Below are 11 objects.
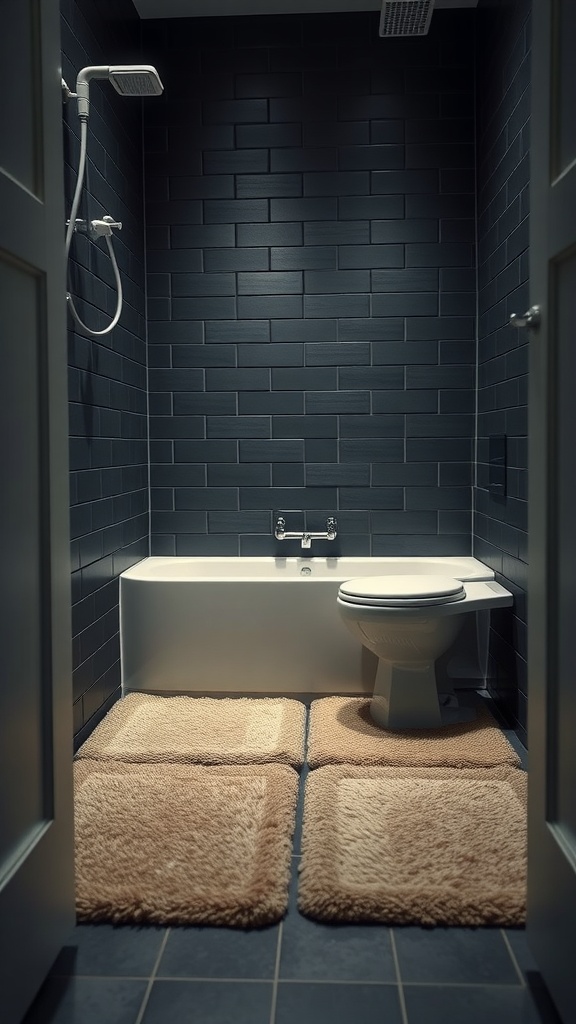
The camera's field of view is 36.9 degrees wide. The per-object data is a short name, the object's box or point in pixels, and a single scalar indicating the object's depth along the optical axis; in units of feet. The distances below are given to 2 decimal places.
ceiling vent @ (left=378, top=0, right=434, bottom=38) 11.53
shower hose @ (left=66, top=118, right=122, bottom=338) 9.46
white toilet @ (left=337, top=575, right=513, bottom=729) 10.25
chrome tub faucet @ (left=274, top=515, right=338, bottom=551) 13.73
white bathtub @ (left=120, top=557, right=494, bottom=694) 12.14
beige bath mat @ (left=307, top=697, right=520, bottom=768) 9.61
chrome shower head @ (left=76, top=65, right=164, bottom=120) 9.81
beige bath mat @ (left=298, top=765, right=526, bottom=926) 6.65
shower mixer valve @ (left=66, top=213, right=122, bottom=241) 10.34
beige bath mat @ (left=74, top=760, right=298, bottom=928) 6.67
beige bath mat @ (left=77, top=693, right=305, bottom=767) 9.85
